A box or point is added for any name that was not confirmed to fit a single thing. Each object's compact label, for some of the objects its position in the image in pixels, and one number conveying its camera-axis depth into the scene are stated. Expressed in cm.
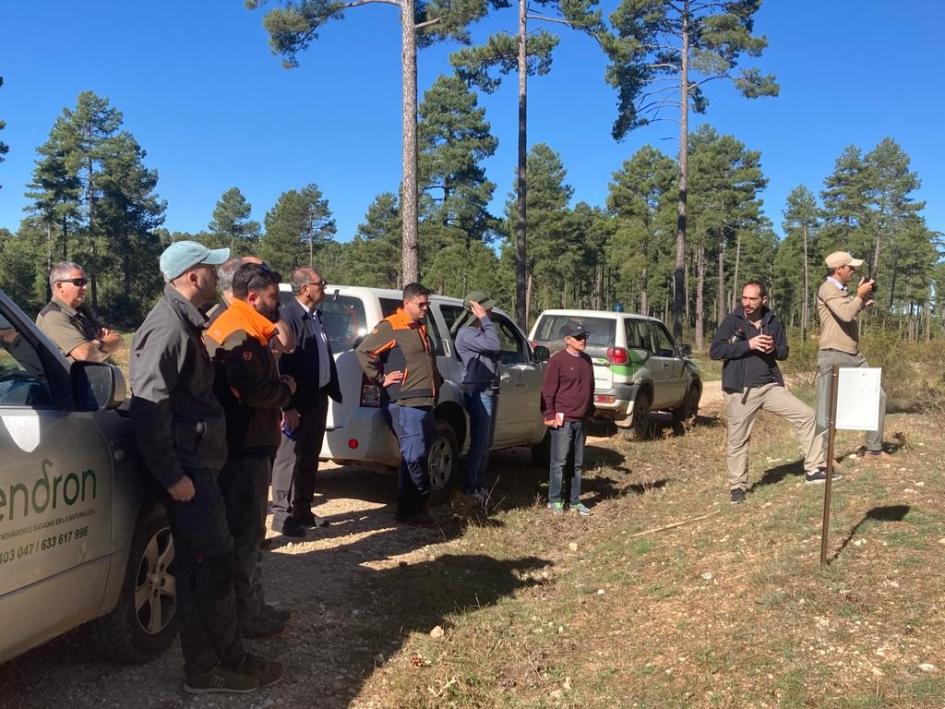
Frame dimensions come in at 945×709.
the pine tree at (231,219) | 7256
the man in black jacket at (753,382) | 668
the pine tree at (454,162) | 4194
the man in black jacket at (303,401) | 552
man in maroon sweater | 684
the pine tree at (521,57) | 2098
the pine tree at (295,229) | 6950
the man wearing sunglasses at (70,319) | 468
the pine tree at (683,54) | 2489
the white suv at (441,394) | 627
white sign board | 489
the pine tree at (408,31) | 1398
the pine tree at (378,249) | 5928
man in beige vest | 696
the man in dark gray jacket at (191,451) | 294
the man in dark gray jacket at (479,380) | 675
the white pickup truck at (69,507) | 264
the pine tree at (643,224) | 5175
